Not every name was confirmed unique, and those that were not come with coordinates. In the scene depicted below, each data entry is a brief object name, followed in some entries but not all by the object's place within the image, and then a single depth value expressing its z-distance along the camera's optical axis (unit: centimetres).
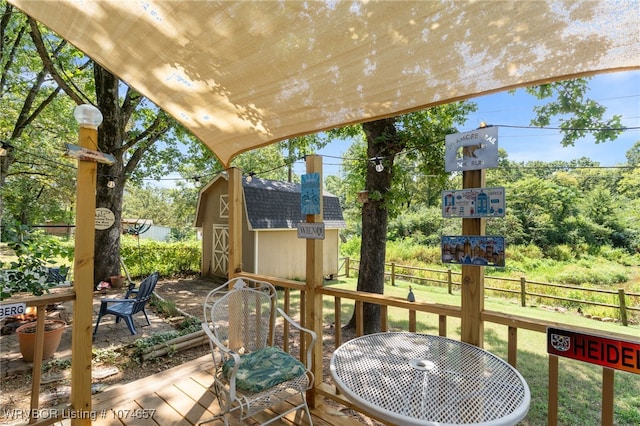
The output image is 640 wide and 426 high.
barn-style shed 853
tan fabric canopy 118
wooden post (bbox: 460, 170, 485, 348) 160
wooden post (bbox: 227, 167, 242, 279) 278
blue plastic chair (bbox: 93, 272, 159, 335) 430
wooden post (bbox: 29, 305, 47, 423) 165
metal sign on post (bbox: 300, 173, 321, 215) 225
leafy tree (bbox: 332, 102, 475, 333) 425
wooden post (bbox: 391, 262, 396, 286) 929
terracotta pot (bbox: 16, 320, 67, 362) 337
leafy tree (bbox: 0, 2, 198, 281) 656
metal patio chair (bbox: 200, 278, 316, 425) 169
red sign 119
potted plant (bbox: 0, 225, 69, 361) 235
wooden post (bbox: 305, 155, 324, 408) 224
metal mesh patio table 109
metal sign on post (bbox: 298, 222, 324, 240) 220
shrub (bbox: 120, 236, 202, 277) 877
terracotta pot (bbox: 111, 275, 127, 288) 698
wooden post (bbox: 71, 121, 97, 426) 178
